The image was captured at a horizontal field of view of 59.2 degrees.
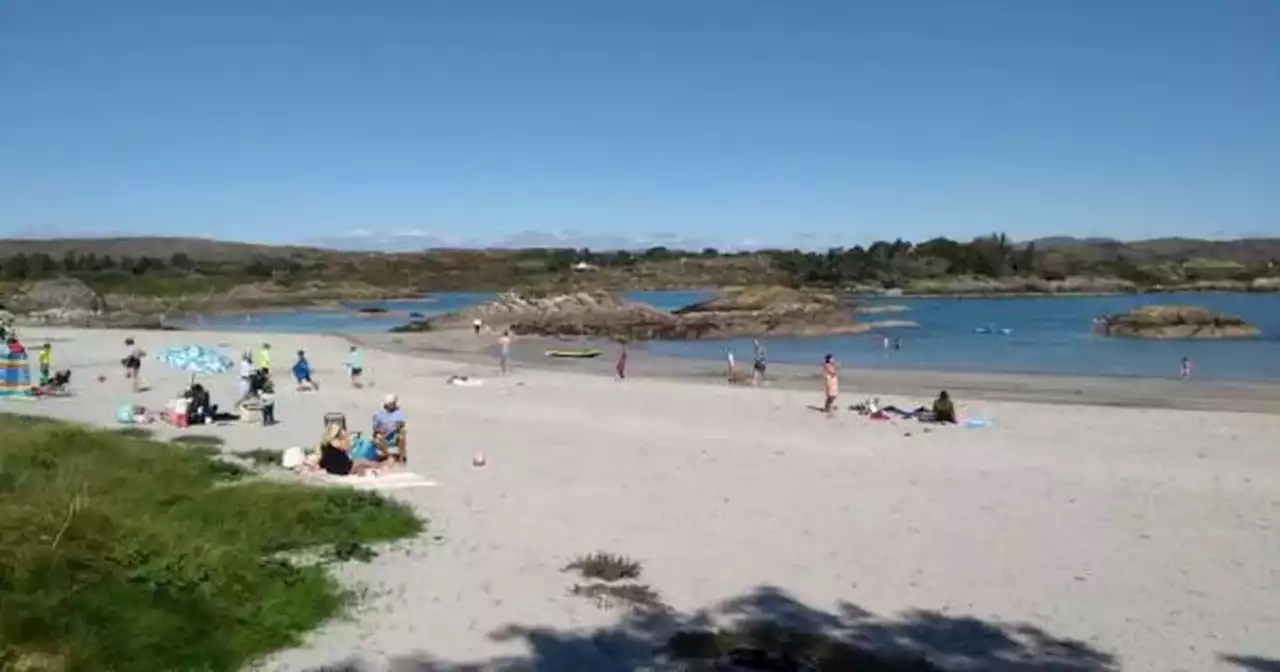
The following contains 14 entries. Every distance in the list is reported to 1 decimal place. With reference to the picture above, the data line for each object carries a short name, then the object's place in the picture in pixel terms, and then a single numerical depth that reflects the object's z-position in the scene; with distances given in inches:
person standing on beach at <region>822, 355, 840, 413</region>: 965.9
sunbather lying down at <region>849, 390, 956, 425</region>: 867.1
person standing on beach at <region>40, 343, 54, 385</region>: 1072.0
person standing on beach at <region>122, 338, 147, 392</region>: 1132.5
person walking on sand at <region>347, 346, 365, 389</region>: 1264.8
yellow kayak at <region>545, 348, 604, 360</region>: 1876.2
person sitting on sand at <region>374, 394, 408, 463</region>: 637.3
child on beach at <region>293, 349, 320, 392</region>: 1170.6
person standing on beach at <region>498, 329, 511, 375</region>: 1489.8
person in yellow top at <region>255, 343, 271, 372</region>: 1165.7
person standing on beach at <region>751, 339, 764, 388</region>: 1357.2
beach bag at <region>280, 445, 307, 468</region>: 603.5
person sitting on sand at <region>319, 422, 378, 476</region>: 590.2
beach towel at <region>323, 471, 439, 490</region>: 558.9
